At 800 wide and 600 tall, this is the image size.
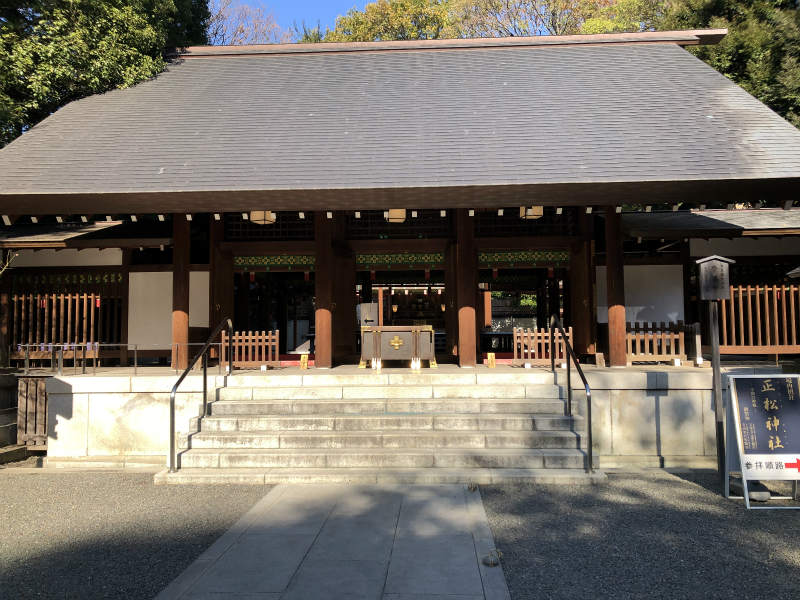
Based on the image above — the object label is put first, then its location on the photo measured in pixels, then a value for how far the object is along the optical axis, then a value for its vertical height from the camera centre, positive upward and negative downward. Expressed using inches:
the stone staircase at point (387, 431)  228.1 -53.3
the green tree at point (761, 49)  476.4 +278.4
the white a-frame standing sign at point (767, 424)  195.0 -41.6
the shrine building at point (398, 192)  291.3 +79.7
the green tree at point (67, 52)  374.3 +216.5
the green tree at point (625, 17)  728.3 +483.7
